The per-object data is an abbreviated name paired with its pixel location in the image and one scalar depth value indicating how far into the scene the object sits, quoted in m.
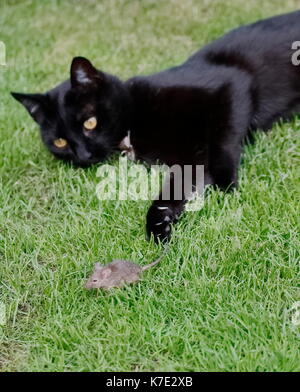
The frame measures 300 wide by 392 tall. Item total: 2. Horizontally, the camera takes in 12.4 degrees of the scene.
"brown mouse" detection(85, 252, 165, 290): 1.74
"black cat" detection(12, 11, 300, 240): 1.94
